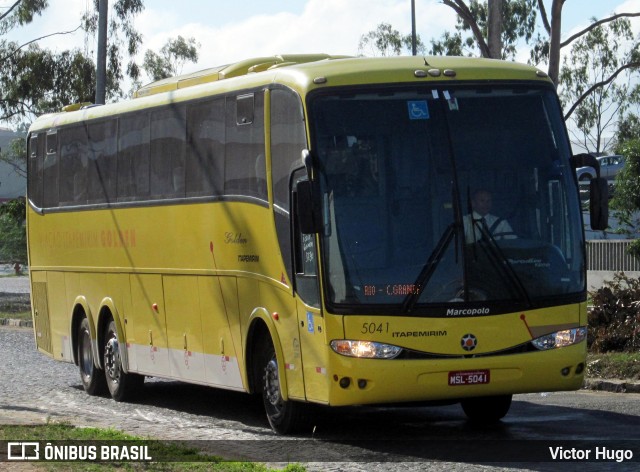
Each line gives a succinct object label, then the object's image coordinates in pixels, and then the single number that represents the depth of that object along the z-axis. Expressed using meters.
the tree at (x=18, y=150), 71.38
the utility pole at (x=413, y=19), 46.62
